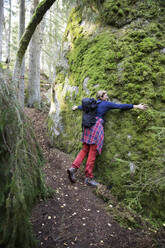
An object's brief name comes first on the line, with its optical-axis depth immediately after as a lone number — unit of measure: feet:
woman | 13.05
